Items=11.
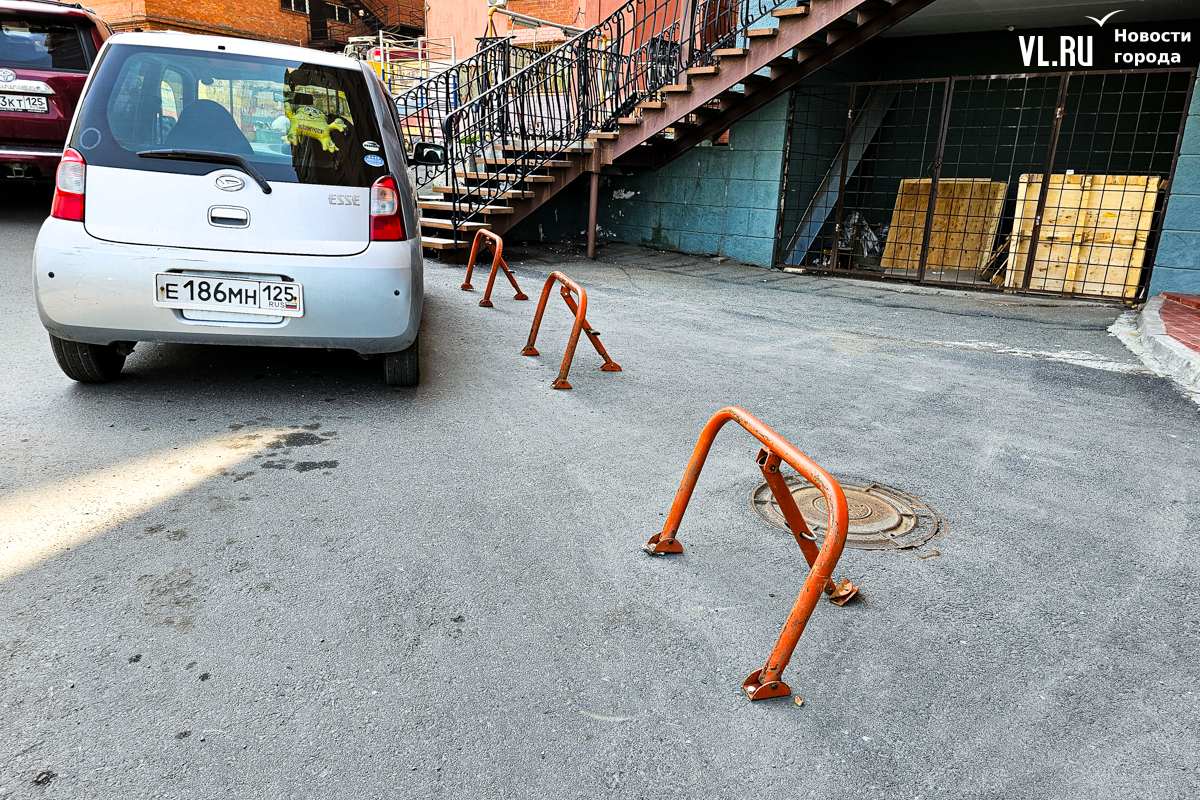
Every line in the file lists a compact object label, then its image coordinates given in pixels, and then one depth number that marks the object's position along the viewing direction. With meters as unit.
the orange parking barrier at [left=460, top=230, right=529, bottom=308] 6.82
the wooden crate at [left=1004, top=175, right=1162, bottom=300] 9.38
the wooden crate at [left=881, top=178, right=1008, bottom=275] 11.16
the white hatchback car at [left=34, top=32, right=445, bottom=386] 3.50
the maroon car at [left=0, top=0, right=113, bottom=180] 7.65
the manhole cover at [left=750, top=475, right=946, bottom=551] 3.01
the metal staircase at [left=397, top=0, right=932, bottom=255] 9.11
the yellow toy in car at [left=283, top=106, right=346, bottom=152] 3.76
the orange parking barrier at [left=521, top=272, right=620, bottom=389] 4.61
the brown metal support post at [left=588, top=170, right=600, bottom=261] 10.52
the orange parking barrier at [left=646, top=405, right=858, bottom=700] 2.01
